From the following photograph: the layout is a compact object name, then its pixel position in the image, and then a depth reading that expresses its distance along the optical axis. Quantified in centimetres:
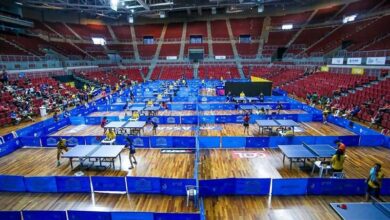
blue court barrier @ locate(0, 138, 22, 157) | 1423
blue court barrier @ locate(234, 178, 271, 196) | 955
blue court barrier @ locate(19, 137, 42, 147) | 1543
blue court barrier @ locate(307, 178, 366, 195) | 948
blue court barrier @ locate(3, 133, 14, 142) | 1548
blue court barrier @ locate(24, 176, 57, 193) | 998
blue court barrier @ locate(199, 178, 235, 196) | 946
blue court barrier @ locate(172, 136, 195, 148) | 1439
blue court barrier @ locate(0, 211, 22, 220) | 735
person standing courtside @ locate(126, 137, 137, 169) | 1180
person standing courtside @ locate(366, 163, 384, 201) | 854
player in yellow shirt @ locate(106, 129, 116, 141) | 1417
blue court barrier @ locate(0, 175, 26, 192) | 1010
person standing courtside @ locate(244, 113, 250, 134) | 1691
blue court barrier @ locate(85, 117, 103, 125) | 2062
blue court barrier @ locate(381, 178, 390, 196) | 946
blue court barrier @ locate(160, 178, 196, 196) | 946
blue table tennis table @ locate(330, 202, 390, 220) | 798
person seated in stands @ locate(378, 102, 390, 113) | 1727
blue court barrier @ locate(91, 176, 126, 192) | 980
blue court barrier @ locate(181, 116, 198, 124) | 1992
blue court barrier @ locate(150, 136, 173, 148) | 1462
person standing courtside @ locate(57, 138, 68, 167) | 1229
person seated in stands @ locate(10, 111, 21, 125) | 2006
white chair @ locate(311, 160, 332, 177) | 1063
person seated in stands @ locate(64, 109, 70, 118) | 2134
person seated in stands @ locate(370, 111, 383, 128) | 1683
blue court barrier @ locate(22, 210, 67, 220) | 740
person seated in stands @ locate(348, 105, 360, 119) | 1938
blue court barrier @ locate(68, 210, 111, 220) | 729
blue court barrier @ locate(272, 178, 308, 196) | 949
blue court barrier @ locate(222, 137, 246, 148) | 1435
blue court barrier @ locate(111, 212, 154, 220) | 713
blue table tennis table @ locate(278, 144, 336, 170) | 1122
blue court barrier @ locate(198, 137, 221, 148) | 1432
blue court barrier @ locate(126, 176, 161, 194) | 975
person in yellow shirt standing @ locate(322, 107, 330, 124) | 1947
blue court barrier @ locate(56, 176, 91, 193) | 995
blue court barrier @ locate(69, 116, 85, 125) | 2073
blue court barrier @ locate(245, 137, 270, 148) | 1432
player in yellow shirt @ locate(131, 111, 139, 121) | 1920
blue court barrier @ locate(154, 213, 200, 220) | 682
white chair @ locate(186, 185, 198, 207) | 914
